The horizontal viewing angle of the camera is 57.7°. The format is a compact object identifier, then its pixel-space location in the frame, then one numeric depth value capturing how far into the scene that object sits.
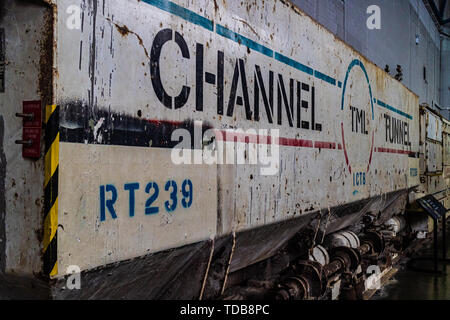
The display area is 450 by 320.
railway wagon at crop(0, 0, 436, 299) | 1.23
